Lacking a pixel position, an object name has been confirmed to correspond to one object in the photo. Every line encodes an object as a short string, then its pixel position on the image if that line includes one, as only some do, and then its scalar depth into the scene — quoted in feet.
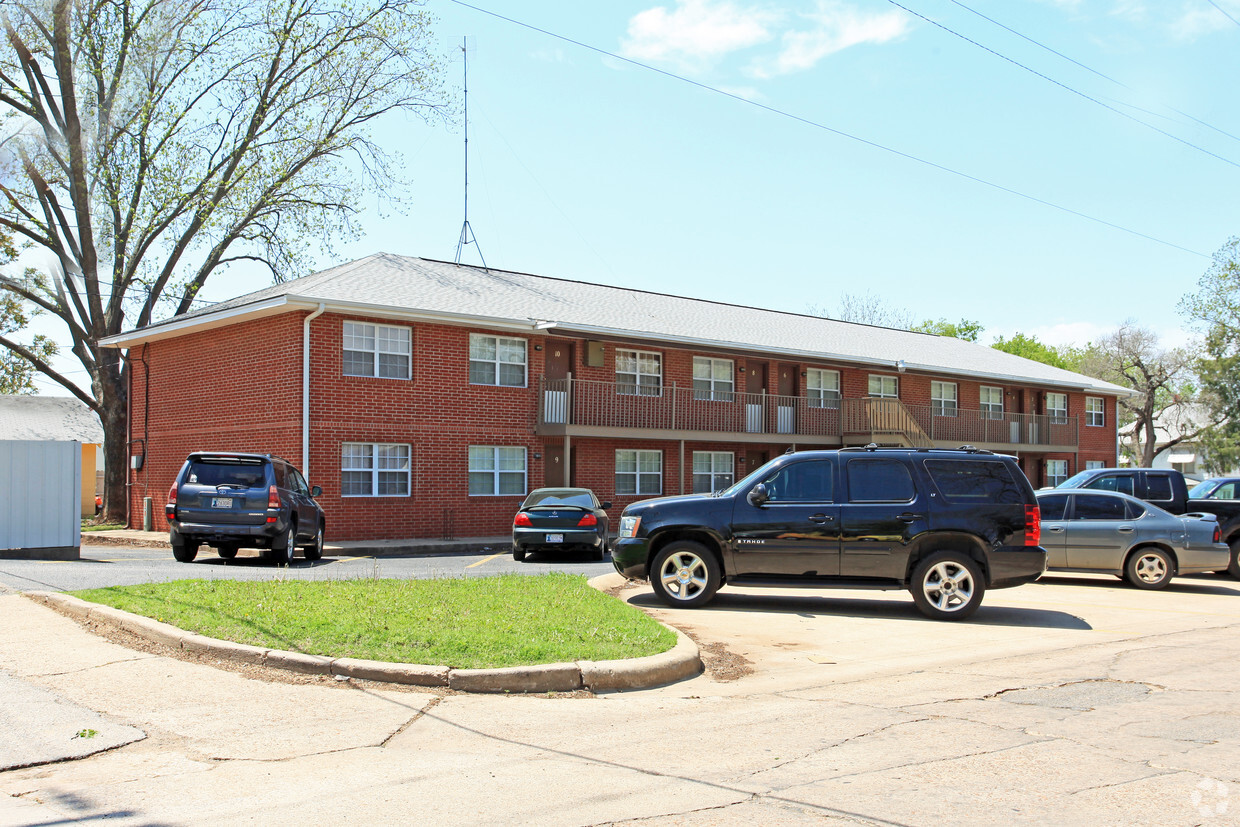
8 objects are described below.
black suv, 37.24
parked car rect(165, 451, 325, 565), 52.80
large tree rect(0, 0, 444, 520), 105.19
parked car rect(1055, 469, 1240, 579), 55.57
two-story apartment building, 74.79
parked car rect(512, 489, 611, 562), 62.18
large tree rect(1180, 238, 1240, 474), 189.37
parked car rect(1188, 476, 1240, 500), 59.21
